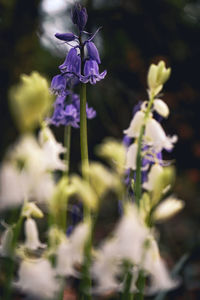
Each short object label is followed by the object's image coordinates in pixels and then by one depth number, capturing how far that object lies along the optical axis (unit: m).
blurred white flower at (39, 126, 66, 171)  0.43
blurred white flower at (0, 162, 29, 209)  0.37
